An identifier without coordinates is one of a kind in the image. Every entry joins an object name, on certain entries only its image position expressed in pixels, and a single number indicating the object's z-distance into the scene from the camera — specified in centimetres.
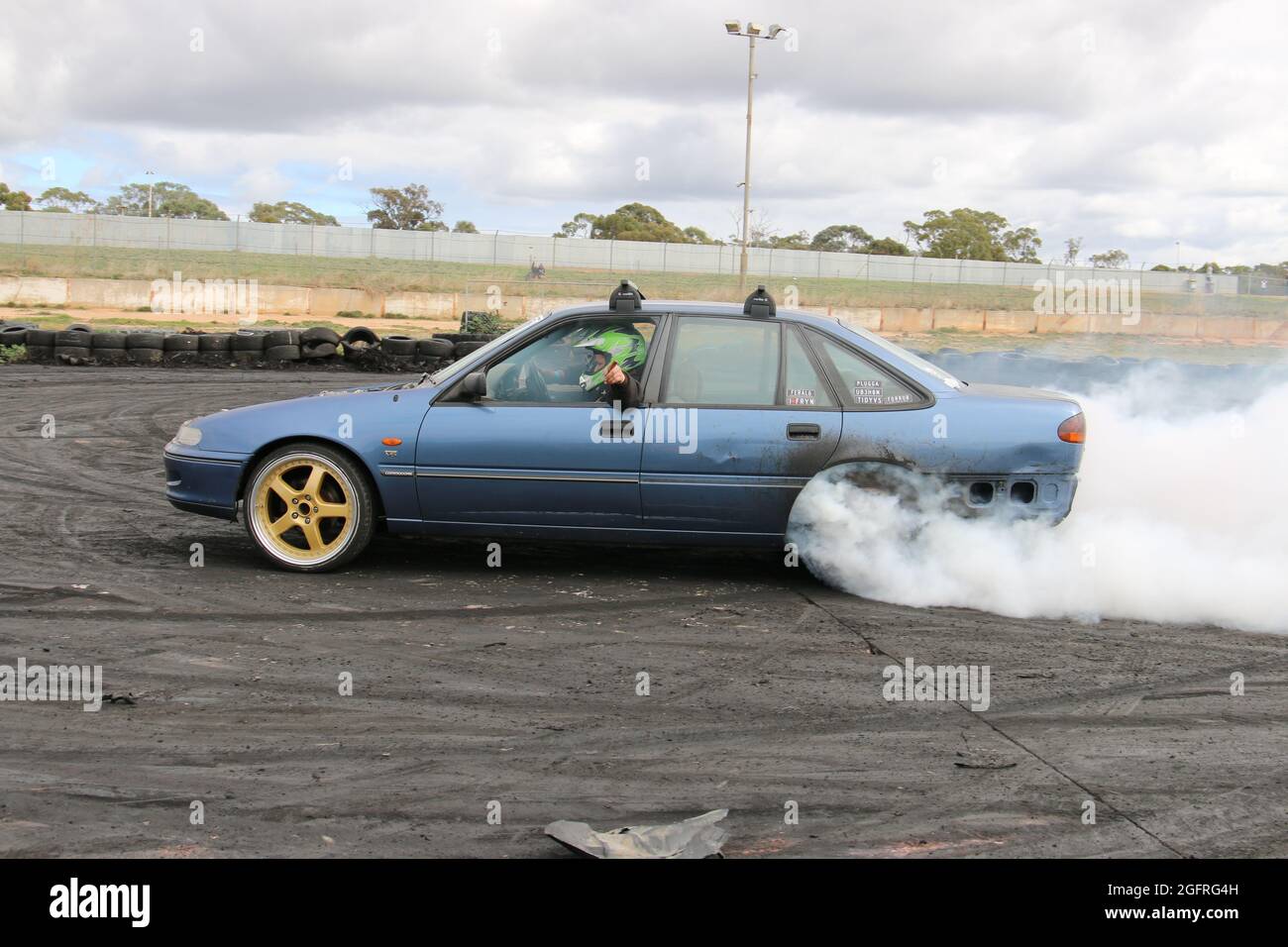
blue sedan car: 634
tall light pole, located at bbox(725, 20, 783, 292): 3338
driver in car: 639
